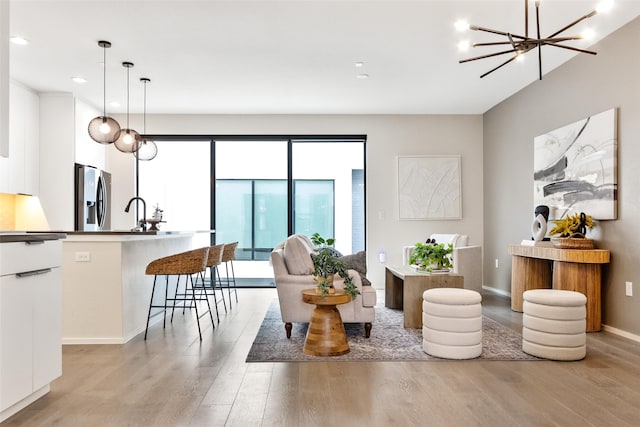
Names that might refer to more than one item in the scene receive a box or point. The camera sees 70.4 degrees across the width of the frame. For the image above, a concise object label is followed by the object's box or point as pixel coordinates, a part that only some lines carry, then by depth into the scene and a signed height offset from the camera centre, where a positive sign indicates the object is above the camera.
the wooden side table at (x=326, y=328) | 3.42 -0.86
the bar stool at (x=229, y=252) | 5.53 -0.45
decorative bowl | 4.32 -0.25
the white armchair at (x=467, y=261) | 5.95 -0.59
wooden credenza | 4.21 -0.52
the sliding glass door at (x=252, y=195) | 7.51 +0.34
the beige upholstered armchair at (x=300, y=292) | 4.00 -0.68
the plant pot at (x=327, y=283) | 3.54 -0.52
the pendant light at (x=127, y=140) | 5.09 +0.85
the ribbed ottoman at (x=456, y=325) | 3.31 -0.80
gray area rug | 3.39 -1.06
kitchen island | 3.81 -0.61
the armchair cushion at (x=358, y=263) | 4.16 -0.43
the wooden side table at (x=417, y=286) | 4.35 -0.67
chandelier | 2.97 +1.19
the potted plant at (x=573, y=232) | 4.33 -0.15
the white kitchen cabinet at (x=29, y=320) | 2.25 -0.57
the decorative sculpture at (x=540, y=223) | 5.03 -0.07
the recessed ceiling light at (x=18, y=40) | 4.29 +1.67
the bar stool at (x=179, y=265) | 4.00 -0.44
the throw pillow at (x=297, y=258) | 4.03 -0.37
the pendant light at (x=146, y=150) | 5.48 +0.81
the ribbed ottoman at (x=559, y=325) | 3.27 -0.79
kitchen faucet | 4.96 -0.10
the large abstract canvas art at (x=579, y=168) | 4.26 +0.51
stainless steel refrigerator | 6.21 +0.24
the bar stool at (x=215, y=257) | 4.73 -0.44
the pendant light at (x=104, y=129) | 4.55 +0.87
